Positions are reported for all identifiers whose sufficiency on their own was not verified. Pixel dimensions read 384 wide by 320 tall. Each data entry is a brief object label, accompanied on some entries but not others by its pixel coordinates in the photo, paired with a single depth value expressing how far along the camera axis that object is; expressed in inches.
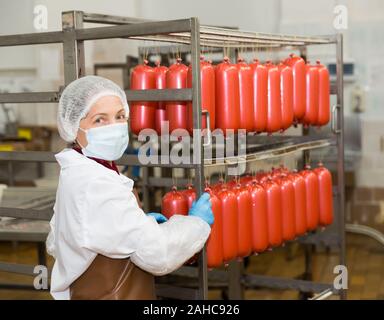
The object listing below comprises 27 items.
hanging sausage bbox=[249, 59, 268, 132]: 131.8
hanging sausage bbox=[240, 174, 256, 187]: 134.6
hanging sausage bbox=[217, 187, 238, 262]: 120.7
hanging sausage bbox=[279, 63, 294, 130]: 141.3
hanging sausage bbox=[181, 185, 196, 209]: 119.2
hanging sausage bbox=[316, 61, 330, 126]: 157.3
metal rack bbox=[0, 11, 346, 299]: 109.0
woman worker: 89.7
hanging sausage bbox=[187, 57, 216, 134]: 117.7
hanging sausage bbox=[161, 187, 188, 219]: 118.2
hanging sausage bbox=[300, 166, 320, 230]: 151.2
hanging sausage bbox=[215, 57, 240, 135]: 123.3
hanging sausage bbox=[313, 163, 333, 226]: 156.0
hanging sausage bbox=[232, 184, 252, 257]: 125.5
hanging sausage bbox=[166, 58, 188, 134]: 119.0
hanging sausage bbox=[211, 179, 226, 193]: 124.0
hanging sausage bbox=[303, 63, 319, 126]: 152.9
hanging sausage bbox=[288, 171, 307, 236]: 145.8
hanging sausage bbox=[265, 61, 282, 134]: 135.9
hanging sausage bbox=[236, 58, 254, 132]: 127.6
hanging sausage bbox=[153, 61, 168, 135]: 125.0
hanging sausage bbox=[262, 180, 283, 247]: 135.4
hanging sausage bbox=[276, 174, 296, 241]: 140.3
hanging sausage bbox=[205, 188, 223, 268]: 117.7
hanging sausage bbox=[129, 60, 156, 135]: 124.6
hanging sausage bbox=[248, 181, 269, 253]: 130.1
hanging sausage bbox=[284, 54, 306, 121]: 147.9
